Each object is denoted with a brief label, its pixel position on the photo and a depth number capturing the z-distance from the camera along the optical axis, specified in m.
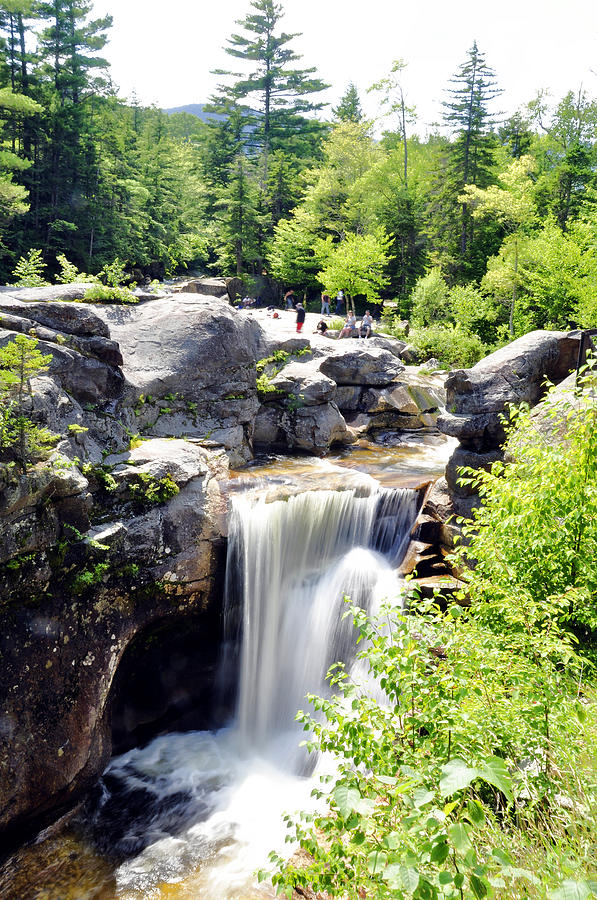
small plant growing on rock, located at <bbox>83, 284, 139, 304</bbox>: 13.18
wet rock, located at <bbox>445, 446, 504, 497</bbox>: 11.45
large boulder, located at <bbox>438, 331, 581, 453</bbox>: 11.48
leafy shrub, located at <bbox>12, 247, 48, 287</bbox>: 13.54
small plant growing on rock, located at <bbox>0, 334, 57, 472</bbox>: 7.32
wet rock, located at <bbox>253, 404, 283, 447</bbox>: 16.73
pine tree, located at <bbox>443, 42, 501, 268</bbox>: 35.75
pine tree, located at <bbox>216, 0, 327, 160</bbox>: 45.50
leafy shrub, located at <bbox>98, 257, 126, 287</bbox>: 13.99
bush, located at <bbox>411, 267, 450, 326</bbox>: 30.06
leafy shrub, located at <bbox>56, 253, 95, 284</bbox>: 14.29
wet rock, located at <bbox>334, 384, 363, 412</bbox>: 18.94
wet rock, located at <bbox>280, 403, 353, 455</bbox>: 16.64
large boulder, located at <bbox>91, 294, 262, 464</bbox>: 13.12
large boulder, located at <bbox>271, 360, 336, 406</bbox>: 16.98
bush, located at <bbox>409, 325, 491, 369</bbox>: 25.69
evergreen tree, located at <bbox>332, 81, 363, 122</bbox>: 50.91
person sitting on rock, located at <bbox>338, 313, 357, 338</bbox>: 24.66
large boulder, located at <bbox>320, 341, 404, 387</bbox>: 18.81
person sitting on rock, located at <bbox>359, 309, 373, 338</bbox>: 24.84
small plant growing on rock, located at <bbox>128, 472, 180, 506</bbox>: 9.55
